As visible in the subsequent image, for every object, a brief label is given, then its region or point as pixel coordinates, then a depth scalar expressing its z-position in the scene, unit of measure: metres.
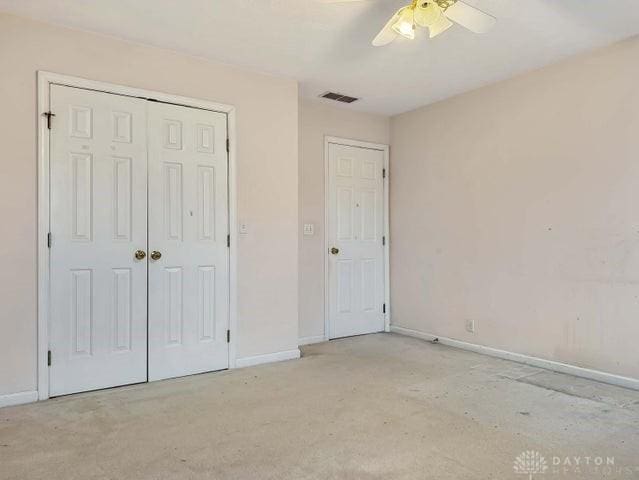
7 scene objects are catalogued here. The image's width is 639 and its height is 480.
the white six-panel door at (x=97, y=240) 2.92
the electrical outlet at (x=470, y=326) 4.18
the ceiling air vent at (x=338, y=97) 4.31
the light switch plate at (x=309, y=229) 4.50
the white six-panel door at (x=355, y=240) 4.70
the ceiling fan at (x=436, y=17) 2.33
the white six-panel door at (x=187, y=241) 3.27
